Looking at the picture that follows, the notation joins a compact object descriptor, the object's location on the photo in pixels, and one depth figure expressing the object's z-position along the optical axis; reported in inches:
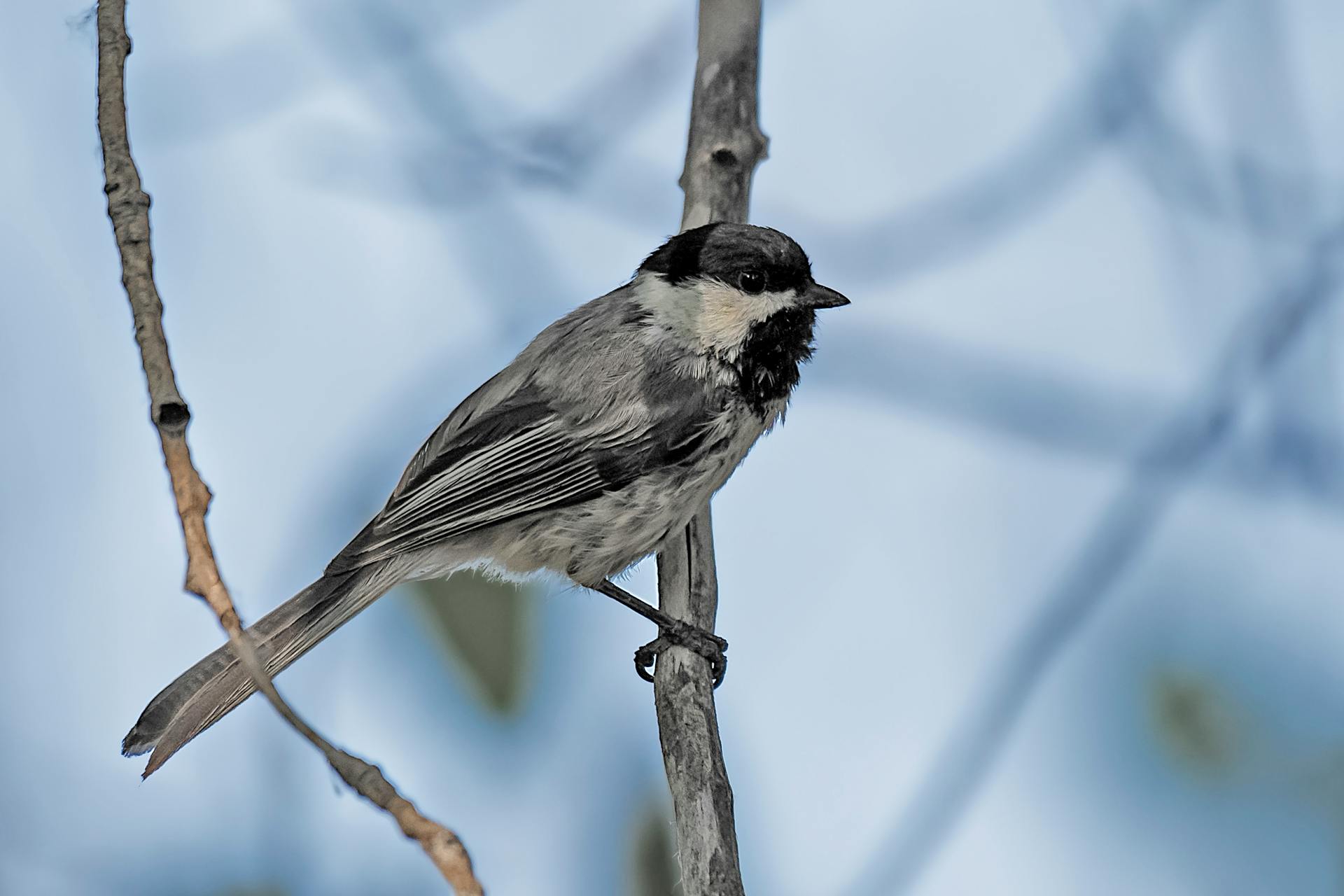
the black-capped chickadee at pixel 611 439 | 170.9
